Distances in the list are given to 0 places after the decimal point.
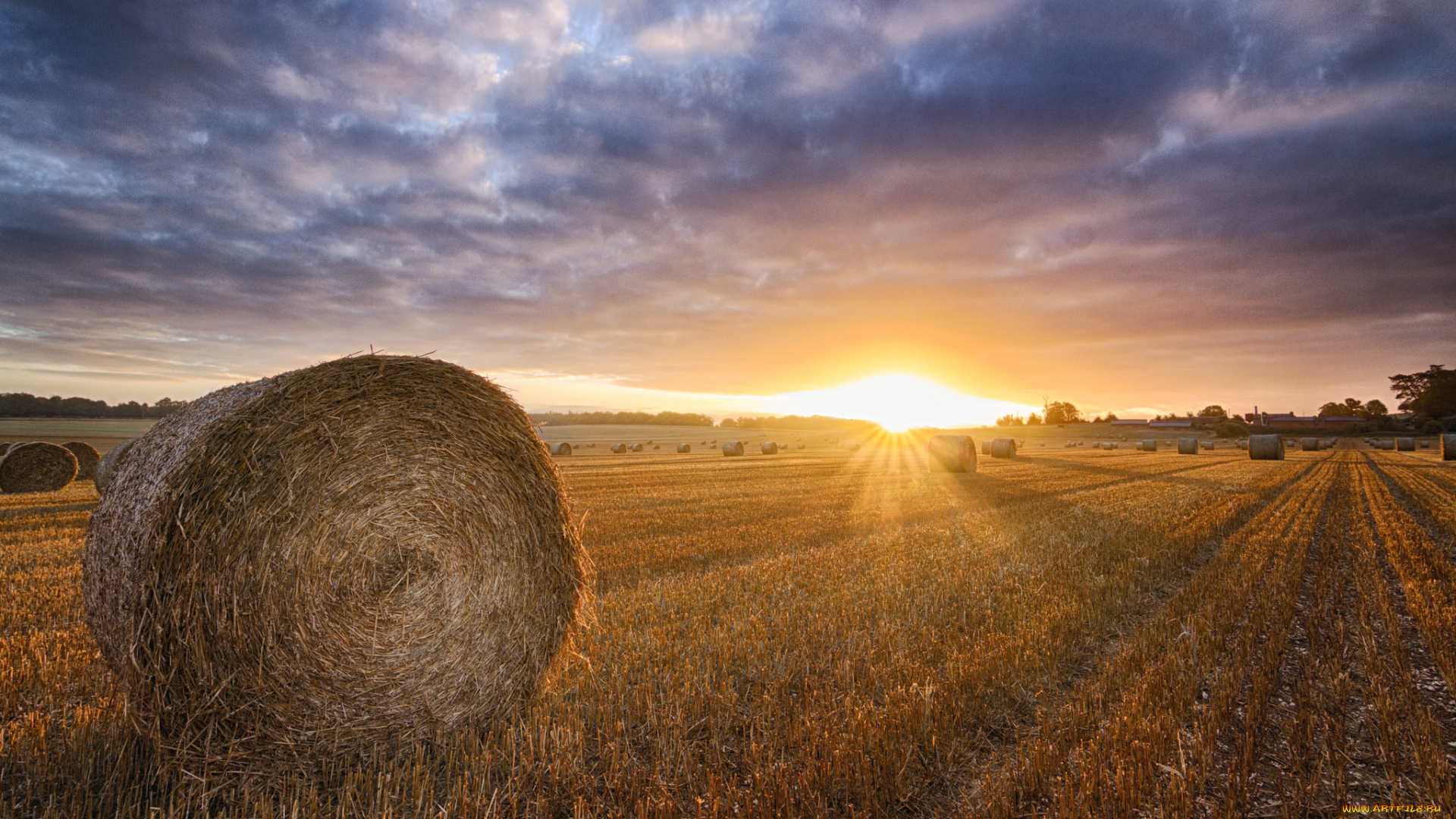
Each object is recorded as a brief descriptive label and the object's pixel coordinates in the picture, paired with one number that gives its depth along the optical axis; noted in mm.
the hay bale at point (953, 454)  27016
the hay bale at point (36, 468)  18422
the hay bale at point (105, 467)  17031
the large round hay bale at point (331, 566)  3488
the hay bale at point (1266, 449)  38216
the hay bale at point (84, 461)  22281
